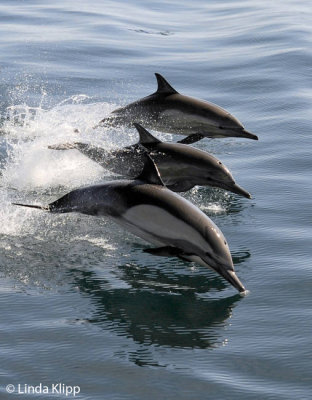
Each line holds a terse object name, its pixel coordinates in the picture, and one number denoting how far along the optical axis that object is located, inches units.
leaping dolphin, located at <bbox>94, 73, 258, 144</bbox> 790.7
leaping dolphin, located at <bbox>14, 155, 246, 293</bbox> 537.0
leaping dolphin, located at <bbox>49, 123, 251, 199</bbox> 693.3
